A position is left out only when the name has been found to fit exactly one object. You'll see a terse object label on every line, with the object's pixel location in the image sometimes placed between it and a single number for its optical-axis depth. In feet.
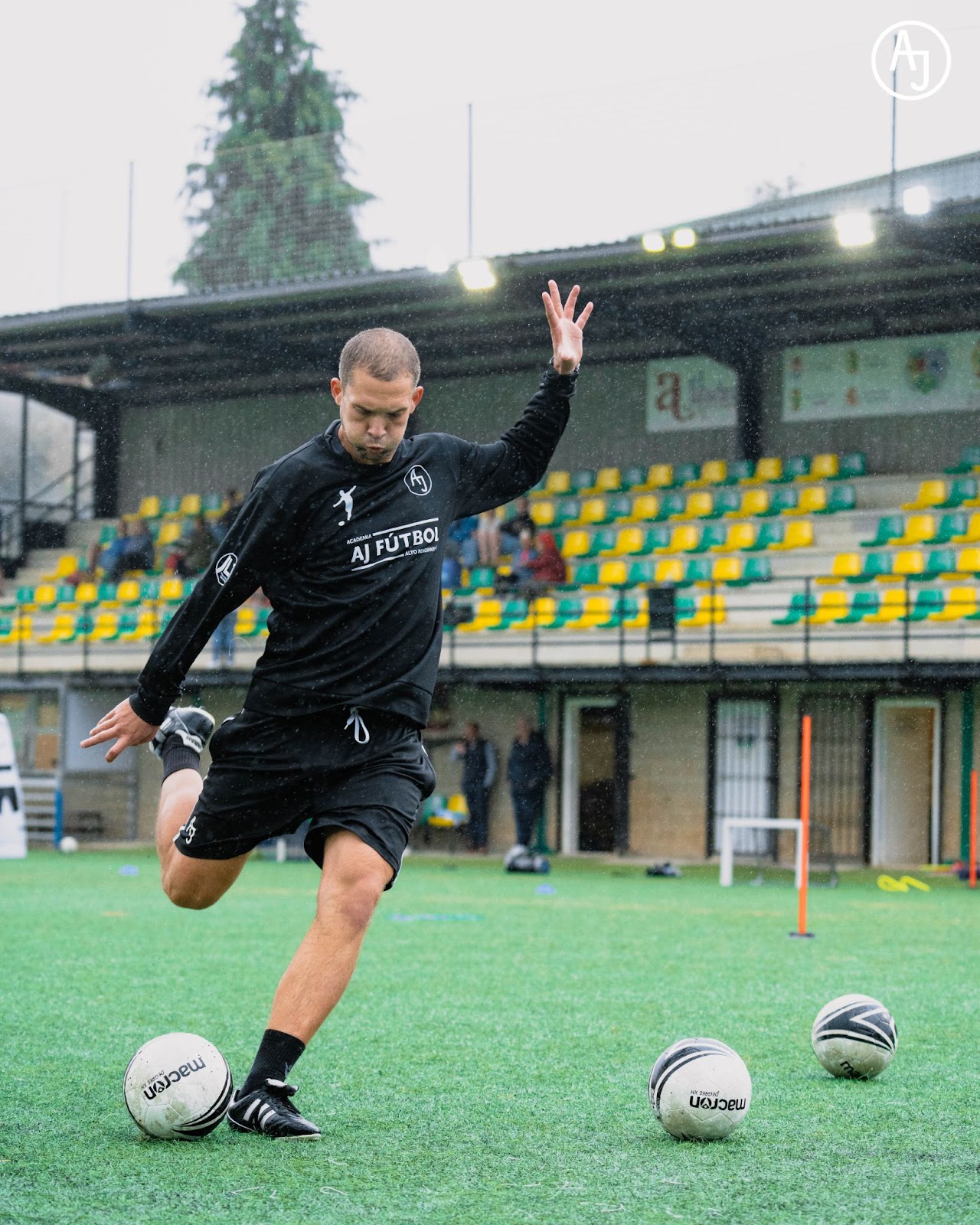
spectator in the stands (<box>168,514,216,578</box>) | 86.43
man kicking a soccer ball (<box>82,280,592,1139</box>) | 15.11
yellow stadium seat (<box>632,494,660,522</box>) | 81.76
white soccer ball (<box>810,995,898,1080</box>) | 18.39
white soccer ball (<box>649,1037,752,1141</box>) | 14.76
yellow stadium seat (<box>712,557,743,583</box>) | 73.36
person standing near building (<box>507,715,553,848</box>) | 75.36
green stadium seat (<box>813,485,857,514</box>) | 76.07
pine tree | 75.66
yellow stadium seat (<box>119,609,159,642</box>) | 85.05
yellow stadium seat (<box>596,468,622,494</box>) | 85.40
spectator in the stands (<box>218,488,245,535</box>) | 88.07
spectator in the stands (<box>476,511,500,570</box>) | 81.46
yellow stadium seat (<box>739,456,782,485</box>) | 80.38
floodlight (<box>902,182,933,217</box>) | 61.57
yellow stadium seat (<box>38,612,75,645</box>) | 87.66
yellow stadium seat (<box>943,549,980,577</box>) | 68.23
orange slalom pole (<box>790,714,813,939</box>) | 32.68
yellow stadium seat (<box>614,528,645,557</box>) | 79.15
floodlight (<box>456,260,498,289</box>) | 72.38
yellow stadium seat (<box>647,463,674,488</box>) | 84.33
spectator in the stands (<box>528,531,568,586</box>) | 77.41
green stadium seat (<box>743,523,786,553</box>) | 75.56
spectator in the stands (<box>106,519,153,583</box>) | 92.79
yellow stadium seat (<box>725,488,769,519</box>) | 78.33
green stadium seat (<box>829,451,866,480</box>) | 78.79
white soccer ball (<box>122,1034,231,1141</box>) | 14.35
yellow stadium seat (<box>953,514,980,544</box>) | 70.33
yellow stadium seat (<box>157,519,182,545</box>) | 95.55
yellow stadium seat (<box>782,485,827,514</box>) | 76.64
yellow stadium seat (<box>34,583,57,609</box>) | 93.40
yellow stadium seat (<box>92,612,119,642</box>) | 86.99
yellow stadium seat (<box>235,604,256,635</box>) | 84.89
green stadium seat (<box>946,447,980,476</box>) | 76.07
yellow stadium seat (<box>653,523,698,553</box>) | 77.77
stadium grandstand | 69.77
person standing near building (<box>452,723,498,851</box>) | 79.05
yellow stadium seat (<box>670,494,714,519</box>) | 79.86
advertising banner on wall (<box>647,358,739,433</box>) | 85.15
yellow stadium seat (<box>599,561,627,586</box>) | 77.00
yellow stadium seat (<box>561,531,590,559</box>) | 80.53
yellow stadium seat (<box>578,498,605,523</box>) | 82.84
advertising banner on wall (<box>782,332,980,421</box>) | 79.36
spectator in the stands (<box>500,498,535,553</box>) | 80.23
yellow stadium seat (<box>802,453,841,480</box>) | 78.89
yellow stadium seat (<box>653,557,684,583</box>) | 75.51
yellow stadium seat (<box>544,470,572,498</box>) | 86.43
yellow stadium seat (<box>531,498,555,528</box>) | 84.38
